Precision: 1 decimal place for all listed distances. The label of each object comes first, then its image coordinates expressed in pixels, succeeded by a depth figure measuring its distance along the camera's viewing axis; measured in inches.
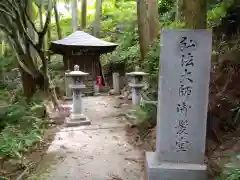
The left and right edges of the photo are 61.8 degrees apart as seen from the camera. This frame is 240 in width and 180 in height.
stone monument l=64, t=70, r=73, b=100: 435.8
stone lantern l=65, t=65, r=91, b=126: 233.4
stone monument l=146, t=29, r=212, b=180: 104.5
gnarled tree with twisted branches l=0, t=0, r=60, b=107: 231.2
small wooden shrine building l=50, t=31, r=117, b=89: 441.2
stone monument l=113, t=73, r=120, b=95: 417.1
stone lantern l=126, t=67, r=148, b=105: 242.3
